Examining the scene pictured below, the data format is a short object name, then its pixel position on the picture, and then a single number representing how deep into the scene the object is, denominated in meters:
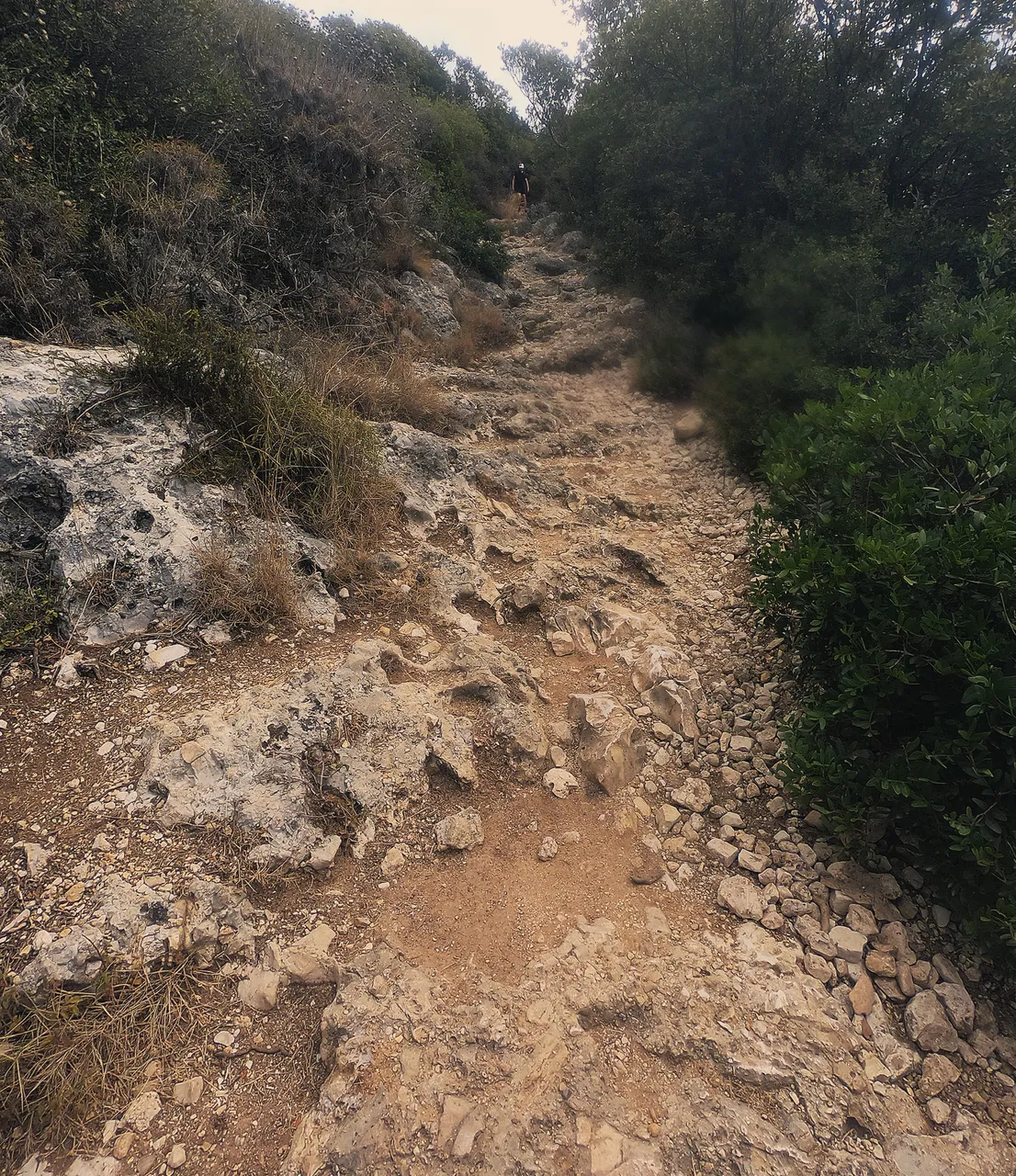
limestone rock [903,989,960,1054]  2.24
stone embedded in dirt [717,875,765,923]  2.66
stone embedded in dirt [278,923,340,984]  2.36
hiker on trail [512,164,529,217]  14.45
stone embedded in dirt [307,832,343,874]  2.69
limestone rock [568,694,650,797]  3.26
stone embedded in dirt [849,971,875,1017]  2.32
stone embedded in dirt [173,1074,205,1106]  2.04
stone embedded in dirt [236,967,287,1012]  2.29
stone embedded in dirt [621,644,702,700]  3.82
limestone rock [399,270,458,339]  7.91
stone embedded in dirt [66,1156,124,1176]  1.86
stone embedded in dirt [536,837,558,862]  2.87
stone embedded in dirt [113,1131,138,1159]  1.91
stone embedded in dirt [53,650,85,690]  3.02
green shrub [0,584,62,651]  3.06
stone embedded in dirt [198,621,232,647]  3.40
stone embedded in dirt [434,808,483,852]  2.87
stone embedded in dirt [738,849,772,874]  2.82
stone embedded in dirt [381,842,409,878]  2.75
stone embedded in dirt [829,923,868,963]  2.45
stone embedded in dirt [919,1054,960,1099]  2.14
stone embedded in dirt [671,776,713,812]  3.15
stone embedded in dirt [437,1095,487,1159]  1.95
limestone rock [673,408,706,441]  6.80
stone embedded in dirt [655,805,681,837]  3.05
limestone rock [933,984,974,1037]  2.28
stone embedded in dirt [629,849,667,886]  2.80
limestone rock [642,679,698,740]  3.58
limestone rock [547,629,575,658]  4.10
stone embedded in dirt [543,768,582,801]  3.18
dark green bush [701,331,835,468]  5.94
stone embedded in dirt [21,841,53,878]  2.35
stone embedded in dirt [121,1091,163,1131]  1.97
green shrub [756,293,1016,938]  2.35
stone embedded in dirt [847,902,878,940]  2.53
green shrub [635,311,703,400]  7.57
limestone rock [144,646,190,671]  3.21
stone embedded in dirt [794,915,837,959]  2.48
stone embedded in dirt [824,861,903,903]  2.64
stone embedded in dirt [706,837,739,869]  2.89
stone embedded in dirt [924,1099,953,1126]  2.07
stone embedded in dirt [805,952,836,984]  2.41
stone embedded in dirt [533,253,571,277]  11.44
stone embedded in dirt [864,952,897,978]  2.42
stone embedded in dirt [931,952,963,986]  2.39
